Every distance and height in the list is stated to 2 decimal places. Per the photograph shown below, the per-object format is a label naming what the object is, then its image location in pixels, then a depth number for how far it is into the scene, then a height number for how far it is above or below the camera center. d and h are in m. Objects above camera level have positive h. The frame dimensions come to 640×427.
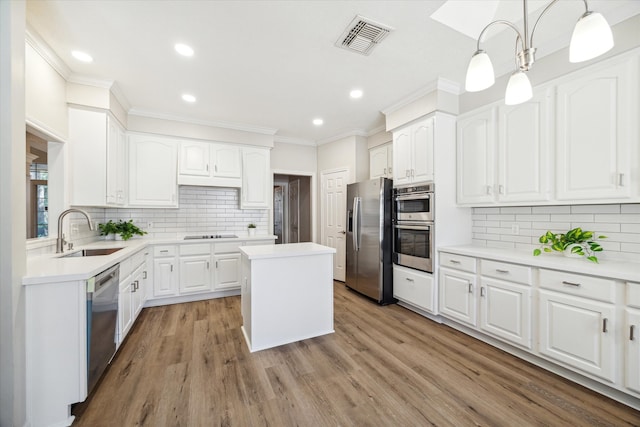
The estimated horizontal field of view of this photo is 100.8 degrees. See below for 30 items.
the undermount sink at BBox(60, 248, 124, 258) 2.62 -0.40
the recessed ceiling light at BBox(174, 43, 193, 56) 2.25 +1.42
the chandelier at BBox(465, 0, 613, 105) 1.00 +0.67
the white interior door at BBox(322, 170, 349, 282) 4.67 -0.03
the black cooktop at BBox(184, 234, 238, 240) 3.97 -0.37
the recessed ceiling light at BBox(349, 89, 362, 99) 3.12 +1.43
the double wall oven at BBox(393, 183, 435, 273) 3.03 -0.18
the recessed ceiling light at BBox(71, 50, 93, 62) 2.35 +1.43
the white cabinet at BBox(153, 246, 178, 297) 3.45 -0.77
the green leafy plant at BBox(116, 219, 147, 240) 3.39 -0.23
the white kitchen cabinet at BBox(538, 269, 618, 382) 1.74 -0.78
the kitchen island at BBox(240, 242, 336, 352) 2.40 -0.78
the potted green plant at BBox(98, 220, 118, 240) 3.36 -0.21
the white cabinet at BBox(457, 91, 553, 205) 2.35 +0.58
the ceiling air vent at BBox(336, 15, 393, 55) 2.02 +1.44
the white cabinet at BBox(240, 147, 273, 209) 4.28 +0.56
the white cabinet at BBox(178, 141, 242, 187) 3.88 +0.74
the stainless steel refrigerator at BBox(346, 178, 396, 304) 3.53 -0.37
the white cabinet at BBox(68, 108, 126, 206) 2.79 +0.61
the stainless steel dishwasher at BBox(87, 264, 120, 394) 1.68 -0.76
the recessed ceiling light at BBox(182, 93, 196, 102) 3.21 +1.42
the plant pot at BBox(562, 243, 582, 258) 2.14 -0.33
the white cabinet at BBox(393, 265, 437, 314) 3.00 -0.92
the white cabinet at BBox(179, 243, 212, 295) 3.59 -0.76
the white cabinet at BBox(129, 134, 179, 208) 3.59 +0.58
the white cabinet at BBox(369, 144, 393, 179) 4.11 +0.83
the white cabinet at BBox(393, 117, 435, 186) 3.05 +0.73
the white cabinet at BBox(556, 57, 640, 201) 1.86 +0.60
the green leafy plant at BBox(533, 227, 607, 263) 2.11 -0.25
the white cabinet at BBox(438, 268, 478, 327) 2.61 -0.86
